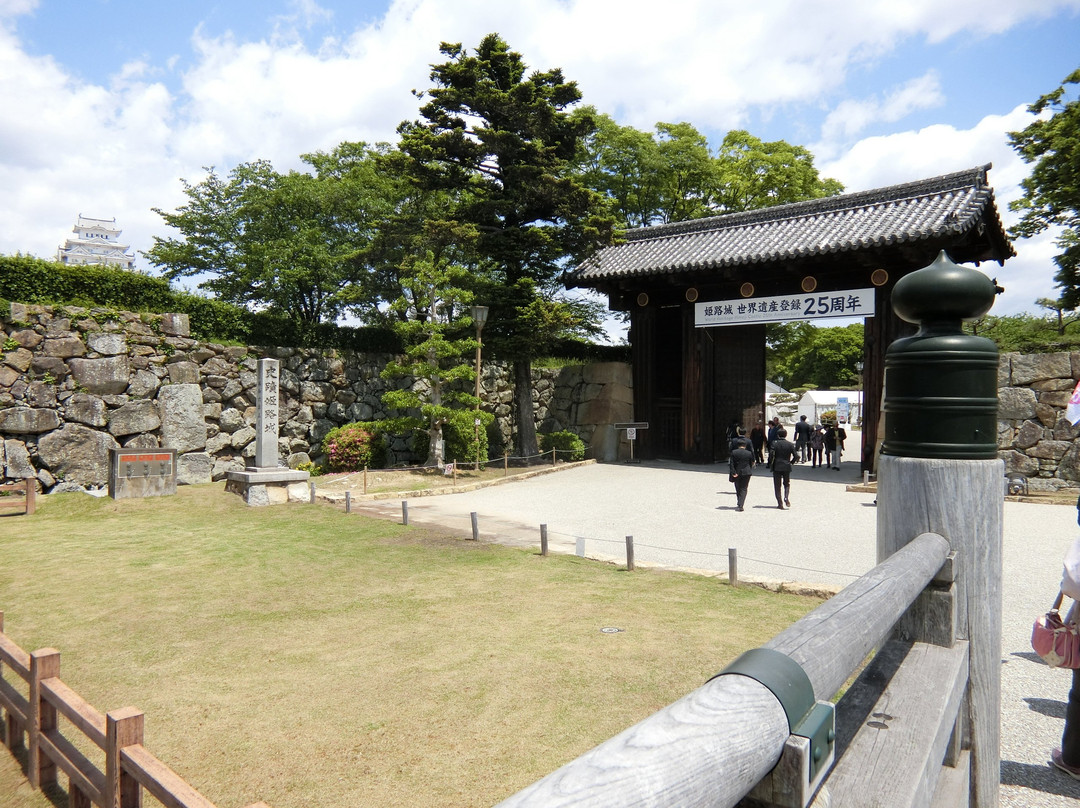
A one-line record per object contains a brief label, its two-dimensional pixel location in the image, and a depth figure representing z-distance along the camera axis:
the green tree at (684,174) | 24.61
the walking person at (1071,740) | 3.26
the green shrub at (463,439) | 16.88
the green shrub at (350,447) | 16.75
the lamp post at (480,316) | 16.47
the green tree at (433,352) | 16.23
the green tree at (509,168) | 16.97
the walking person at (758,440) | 19.03
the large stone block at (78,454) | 12.89
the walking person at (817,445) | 19.83
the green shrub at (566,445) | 19.62
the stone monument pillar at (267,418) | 13.52
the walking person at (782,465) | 12.09
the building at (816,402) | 37.28
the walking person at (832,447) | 18.81
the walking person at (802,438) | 20.10
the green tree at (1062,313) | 17.09
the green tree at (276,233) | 19.59
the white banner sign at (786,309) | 15.93
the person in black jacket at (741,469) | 11.97
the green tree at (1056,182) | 17.00
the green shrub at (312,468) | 16.96
